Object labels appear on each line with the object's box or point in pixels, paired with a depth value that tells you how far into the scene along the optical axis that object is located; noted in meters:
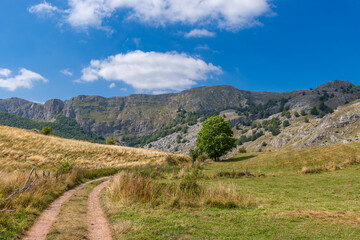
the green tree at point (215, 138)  67.31
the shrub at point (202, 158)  72.47
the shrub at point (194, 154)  81.03
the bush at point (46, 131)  88.30
